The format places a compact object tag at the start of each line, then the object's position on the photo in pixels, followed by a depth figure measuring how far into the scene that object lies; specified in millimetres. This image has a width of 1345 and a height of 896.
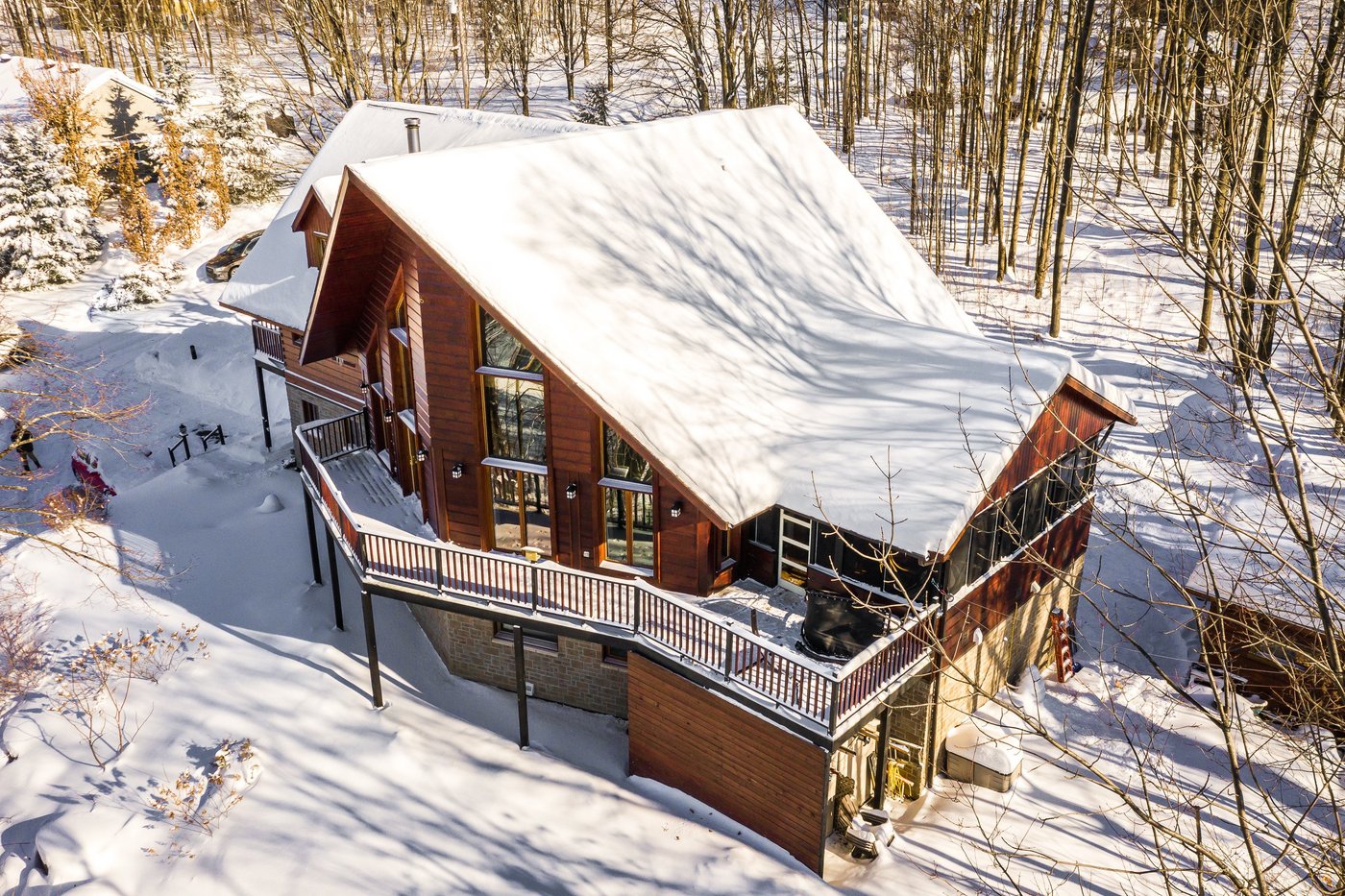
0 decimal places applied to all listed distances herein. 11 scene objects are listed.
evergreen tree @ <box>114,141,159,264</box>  40031
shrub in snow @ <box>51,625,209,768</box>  16219
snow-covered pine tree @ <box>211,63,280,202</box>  43812
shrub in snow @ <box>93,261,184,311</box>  36594
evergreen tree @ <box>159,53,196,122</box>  42938
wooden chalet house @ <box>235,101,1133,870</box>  13938
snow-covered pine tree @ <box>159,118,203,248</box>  41594
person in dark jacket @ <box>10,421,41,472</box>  28516
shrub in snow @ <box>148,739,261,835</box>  14578
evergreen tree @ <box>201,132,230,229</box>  42812
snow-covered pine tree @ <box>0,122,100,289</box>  37469
